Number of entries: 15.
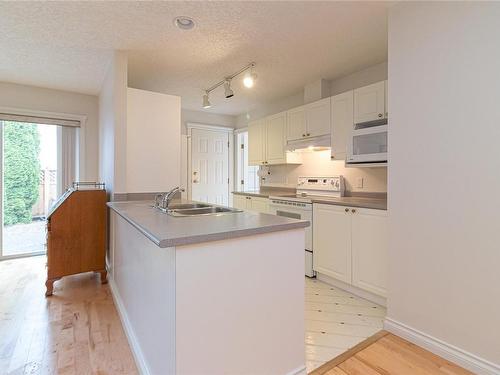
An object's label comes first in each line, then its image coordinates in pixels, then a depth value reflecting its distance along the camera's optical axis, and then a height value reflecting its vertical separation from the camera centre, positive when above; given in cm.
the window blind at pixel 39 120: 349 +88
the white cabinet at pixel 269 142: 383 +66
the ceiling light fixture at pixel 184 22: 204 +127
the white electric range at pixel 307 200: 300 -18
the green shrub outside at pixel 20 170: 365 +19
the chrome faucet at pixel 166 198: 193 -10
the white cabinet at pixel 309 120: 314 +81
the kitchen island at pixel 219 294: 115 -54
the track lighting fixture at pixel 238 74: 279 +130
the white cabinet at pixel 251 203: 365 -27
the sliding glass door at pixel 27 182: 365 +3
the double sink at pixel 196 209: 193 -20
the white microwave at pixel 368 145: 251 +39
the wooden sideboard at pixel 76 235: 263 -53
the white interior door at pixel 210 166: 501 +36
